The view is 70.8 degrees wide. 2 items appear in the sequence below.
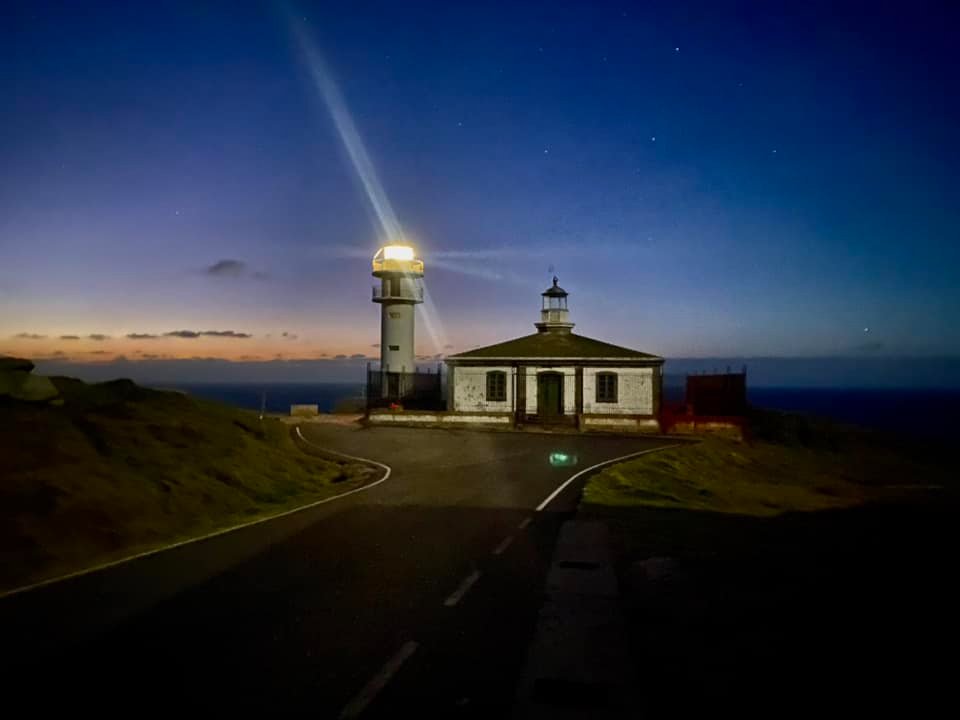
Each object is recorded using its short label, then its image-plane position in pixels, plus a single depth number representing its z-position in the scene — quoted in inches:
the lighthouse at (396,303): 1690.5
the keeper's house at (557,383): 1332.4
